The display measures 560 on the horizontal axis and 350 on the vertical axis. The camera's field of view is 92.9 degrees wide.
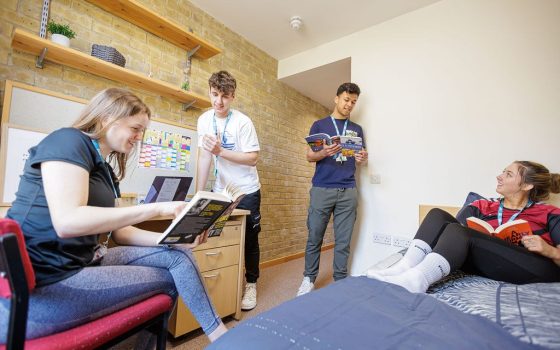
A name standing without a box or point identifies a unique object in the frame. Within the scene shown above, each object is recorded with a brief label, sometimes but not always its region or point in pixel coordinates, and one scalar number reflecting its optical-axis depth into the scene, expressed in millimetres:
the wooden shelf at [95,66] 1422
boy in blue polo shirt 2125
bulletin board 1378
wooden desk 1471
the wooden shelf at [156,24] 1760
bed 498
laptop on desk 1417
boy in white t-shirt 1851
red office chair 500
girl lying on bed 979
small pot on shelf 1507
